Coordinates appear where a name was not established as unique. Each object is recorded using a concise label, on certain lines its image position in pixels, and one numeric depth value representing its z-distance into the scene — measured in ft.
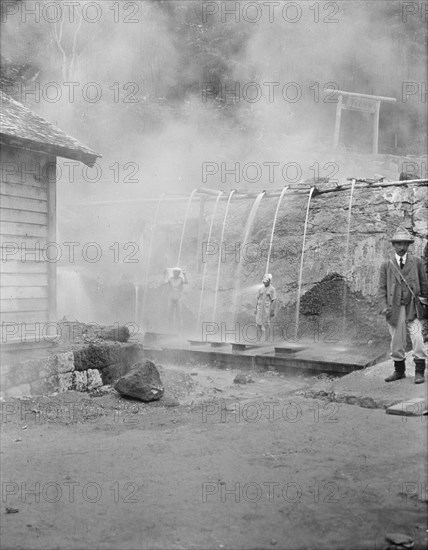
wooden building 26.18
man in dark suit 24.56
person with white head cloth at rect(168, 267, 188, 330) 48.83
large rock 25.09
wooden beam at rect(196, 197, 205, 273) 51.55
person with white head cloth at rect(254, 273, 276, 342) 43.15
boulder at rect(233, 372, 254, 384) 31.30
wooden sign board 77.51
